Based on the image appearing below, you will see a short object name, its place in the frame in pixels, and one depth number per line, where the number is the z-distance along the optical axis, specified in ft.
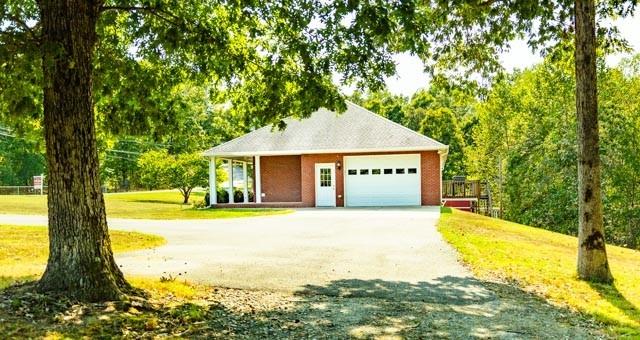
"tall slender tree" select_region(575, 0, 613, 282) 29.19
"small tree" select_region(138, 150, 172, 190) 105.81
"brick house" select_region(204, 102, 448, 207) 79.82
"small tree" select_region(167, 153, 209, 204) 105.09
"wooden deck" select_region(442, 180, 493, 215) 96.68
